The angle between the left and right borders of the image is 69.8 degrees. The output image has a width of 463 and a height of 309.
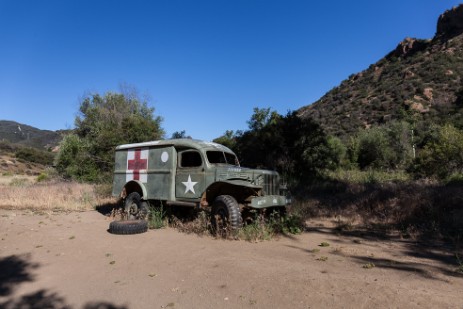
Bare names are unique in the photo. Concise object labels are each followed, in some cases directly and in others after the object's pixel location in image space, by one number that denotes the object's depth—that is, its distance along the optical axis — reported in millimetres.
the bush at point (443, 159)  13812
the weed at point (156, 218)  8297
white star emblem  8100
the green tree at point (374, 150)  28297
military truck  7312
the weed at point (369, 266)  4688
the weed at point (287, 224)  7312
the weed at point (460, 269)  4382
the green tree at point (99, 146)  18781
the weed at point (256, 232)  6648
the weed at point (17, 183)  18448
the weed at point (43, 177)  21494
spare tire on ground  7508
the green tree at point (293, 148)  15930
